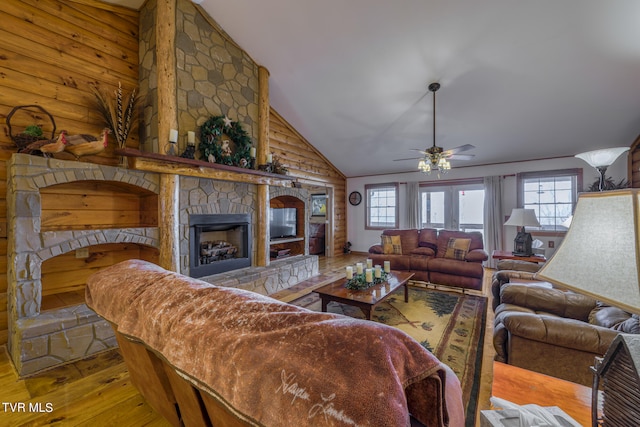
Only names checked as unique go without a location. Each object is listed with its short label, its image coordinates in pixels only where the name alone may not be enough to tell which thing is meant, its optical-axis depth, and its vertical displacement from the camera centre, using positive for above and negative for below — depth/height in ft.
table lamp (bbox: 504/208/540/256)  12.98 -0.67
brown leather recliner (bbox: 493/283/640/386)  4.85 -2.58
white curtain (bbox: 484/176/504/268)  18.75 -0.29
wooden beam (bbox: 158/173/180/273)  9.71 -0.45
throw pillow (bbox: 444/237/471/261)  14.37 -2.13
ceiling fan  10.84 +2.44
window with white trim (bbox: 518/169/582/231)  16.90 +1.19
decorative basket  7.54 +2.62
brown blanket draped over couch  1.79 -1.26
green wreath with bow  11.07 +3.20
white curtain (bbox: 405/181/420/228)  21.98 +0.63
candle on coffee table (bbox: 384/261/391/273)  11.51 -2.50
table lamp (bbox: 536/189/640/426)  1.91 -0.49
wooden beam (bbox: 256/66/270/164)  13.82 +5.23
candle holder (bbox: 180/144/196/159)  10.18 +2.38
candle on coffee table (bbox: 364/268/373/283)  10.09 -2.54
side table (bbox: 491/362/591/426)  3.13 -2.42
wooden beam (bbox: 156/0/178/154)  9.82 +5.43
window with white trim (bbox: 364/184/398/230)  23.59 +0.52
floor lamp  6.64 +1.43
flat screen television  15.79 -0.68
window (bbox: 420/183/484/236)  20.12 +0.36
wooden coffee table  8.43 -2.94
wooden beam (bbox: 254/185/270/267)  13.39 -0.98
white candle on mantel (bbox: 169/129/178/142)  9.68 +2.90
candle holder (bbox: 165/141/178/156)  9.77 +2.41
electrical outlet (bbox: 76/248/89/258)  9.27 -1.47
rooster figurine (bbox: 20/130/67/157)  7.38 +1.94
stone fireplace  6.91 -0.82
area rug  6.73 -4.18
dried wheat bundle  9.31 +3.75
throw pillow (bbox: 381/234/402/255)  15.97 -2.12
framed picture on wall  25.16 +0.67
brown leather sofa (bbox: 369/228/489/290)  13.41 -2.71
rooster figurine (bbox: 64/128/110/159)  8.07 +2.08
